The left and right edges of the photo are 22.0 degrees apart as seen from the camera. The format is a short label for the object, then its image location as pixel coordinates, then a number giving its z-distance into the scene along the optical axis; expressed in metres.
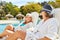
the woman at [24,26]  2.70
